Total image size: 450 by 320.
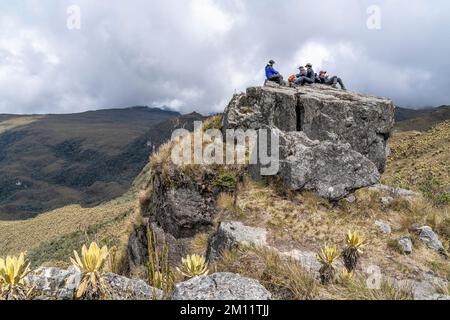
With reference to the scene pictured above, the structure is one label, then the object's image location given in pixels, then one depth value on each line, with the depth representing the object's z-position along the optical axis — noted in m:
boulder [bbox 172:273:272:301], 6.00
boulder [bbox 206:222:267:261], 11.43
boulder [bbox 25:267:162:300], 5.98
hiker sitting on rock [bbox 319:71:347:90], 24.97
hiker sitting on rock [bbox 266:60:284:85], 23.61
